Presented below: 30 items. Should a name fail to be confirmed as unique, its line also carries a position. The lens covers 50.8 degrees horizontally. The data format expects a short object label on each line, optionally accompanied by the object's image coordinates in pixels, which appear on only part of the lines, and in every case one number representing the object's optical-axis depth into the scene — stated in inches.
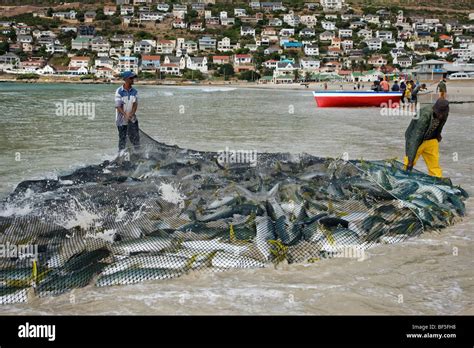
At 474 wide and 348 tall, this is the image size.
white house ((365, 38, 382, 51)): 7285.4
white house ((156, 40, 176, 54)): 7386.8
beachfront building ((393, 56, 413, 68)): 6171.3
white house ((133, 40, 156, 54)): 7209.6
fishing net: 227.6
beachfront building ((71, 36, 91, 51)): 7150.6
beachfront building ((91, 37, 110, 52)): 7150.6
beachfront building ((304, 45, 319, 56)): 6934.1
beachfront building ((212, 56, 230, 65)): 6437.0
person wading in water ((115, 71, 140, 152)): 430.6
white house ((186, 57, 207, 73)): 6240.2
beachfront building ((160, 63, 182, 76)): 6264.8
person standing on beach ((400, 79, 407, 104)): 1322.6
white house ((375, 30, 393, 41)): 7849.4
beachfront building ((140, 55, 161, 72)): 6289.4
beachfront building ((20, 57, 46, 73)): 6240.2
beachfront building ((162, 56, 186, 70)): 6338.6
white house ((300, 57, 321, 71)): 6056.6
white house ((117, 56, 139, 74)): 6289.4
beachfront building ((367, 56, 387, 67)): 6279.5
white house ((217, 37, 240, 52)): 7554.1
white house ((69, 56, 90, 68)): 6314.0
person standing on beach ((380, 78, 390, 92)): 1342.4
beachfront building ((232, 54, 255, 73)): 6218.0
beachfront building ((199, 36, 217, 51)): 7465.6
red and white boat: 1272.1
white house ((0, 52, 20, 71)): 6250.0
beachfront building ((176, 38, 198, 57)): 7135.8
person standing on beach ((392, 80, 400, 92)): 1328.5
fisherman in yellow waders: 370.0
